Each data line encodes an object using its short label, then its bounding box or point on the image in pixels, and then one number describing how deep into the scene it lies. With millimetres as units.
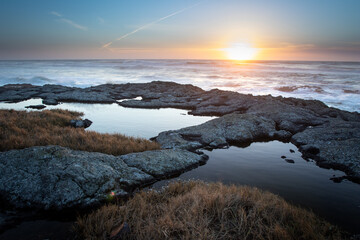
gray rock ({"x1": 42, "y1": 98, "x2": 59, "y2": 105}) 39294
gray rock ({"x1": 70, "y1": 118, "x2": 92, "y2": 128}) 23297
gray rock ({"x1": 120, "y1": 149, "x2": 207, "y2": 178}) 12781
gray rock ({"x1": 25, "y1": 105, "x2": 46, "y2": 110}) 34719
